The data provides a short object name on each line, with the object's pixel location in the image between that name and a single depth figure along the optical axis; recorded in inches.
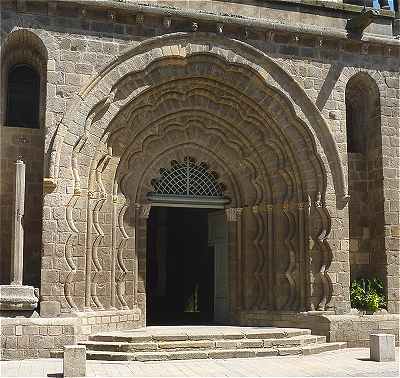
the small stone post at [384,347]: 400.5
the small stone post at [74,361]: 333.1
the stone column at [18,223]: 412.8
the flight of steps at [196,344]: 402.3
